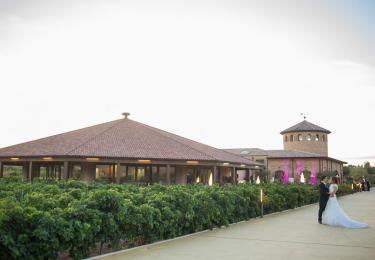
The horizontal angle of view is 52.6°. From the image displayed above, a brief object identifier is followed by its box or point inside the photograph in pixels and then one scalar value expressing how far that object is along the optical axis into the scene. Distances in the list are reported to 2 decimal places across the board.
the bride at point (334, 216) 12.66
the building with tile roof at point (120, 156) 27.95
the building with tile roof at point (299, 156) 55.50
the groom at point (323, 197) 13.94
